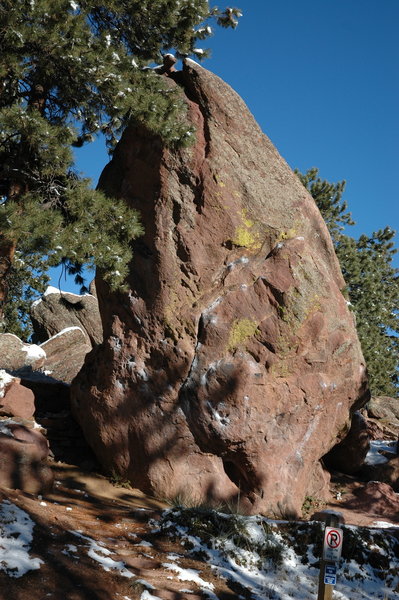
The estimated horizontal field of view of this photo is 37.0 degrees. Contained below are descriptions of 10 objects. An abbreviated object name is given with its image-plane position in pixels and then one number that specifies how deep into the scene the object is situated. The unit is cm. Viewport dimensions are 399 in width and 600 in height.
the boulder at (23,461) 649
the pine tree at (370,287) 1881
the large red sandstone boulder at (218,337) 814
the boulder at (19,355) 1445
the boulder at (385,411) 1831
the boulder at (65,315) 1758
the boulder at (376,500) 956
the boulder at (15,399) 966
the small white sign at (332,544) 474
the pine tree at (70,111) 741
